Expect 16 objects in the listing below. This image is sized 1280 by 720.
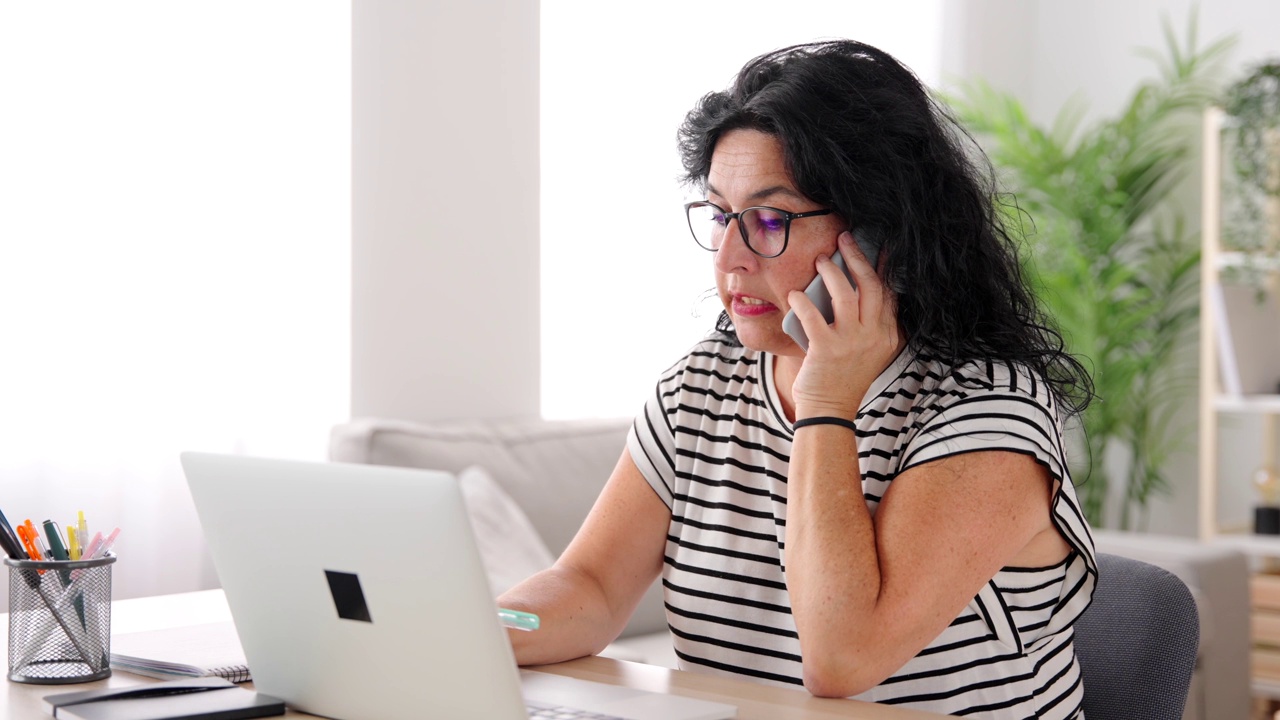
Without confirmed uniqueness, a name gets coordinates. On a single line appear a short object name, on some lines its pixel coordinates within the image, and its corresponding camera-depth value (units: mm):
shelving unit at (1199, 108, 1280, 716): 3797
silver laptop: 893
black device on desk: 1030
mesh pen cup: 1150
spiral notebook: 1188
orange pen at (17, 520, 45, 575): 1180
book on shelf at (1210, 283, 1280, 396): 3799
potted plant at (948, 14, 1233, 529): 4109
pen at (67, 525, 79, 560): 1187
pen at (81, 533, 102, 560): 1191
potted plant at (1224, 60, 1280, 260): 3715
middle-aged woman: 1226
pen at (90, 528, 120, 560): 1184
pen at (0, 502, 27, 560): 1160
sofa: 2566
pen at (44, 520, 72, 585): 1171
